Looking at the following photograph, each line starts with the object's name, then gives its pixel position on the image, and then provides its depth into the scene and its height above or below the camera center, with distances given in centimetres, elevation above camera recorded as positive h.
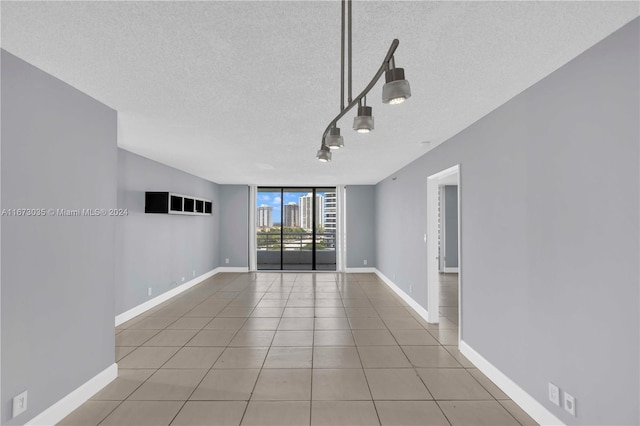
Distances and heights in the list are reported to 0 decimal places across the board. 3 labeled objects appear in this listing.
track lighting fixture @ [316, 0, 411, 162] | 120 +52
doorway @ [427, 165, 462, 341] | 455 -55
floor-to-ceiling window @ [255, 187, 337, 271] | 930 -9
